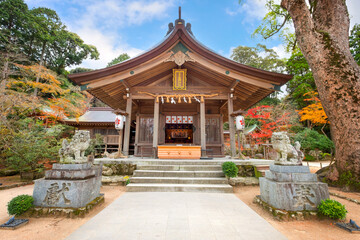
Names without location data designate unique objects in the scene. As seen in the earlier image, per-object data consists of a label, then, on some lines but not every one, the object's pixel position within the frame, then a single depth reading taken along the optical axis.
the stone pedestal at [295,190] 3.01
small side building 13.64
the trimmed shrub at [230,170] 5.05
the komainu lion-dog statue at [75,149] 3.40
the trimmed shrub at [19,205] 2.83
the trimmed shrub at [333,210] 2.72
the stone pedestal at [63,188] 3.07
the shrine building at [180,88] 7.02
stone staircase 4.53
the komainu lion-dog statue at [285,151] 3.37
